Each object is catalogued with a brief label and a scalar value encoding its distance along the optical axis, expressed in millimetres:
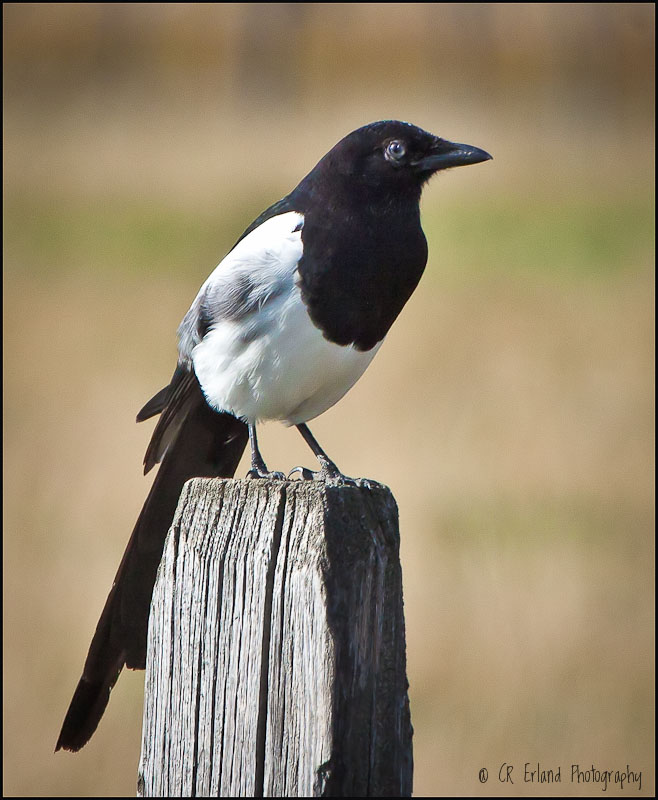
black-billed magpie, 8976
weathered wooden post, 8754
